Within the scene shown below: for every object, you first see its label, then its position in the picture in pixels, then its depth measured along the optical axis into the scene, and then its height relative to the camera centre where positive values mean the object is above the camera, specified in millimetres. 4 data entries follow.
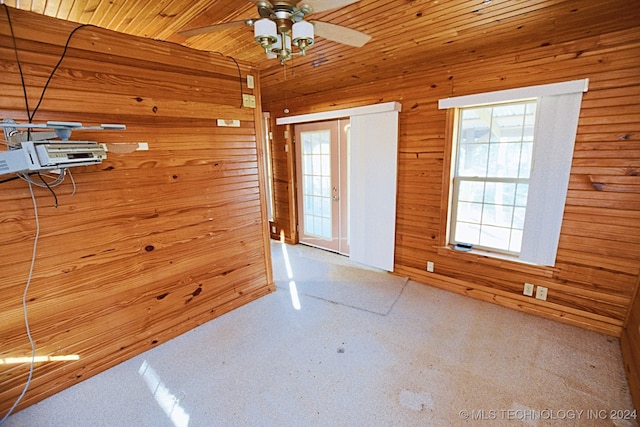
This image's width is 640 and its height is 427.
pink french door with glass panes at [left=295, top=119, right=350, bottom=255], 3852 -416
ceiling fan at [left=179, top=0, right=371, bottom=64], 1349 +683
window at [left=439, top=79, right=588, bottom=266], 2188 -135
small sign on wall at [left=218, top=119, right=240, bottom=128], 2463 +291
